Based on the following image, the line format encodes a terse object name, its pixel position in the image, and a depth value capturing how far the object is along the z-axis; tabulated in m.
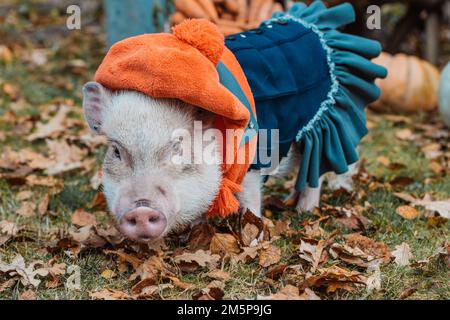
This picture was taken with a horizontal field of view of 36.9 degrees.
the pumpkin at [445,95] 4.76
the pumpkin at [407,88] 5.62
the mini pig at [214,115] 2.51
